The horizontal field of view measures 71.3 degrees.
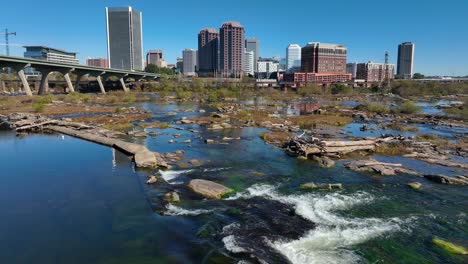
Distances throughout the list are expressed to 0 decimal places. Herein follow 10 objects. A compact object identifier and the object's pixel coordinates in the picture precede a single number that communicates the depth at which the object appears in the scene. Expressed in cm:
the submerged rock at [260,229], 1334
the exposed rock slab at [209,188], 1981
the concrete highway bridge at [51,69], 8539
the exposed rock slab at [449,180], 2238
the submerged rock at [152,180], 2204
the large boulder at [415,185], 2155
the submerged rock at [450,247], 1370
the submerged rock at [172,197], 1886
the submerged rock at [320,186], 2128
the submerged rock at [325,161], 2666
